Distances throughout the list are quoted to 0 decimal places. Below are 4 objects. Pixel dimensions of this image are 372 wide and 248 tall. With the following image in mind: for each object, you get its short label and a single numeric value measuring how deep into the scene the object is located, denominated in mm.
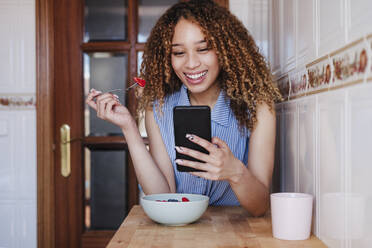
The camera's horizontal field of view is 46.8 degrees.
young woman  1307
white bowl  1031
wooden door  2131
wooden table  925
